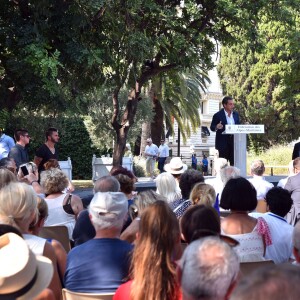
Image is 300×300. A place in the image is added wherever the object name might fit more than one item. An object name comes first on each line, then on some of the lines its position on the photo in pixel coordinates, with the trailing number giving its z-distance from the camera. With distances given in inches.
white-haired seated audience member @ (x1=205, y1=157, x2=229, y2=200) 332.2
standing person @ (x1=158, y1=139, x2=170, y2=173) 1194.6
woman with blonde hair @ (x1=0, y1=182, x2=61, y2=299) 168.1
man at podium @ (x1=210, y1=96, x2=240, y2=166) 438.6
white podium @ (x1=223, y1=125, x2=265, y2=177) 430.3
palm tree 1398.9
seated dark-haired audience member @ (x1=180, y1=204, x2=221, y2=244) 174.9
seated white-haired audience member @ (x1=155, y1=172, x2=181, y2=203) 281.3
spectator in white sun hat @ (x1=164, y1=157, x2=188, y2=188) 343.3
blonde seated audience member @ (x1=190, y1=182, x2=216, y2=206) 240.1
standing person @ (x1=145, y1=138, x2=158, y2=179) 1151.0
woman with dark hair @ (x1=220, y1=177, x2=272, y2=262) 203.2
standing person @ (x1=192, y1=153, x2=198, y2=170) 1654.8
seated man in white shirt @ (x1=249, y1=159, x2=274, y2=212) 341.7
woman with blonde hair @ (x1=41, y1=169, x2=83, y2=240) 265.7
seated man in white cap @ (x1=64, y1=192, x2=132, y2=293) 161.5
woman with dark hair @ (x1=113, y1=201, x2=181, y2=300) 136.3
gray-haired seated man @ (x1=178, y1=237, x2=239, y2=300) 101.0
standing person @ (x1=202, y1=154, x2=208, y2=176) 1620.3
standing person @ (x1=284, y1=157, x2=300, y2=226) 308.5
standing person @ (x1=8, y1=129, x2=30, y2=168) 425.7
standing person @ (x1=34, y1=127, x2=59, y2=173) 431.5
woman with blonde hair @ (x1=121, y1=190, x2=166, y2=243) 208.7
